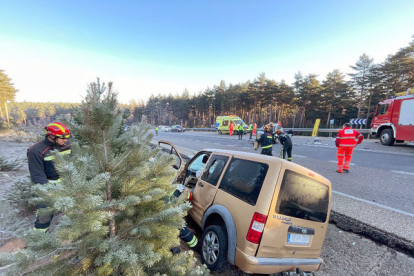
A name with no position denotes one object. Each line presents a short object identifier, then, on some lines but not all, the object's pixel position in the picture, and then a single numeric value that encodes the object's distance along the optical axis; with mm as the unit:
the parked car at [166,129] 43131
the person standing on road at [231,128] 24477
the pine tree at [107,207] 1093
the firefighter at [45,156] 2676
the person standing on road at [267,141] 7163
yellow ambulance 26406
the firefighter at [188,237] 2680
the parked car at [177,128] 38941
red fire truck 10742
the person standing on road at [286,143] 7059
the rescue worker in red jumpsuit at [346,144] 6227
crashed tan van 2105
